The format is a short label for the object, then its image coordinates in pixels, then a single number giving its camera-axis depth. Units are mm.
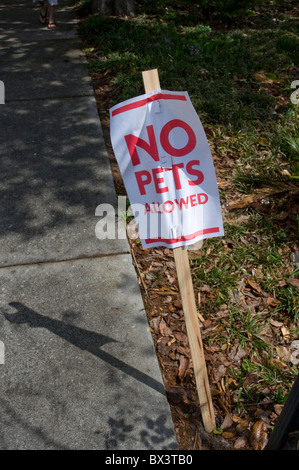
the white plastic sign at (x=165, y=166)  2064
